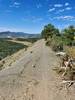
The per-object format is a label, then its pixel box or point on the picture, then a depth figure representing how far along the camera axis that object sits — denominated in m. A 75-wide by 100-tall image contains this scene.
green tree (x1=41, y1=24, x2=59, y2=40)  29.89
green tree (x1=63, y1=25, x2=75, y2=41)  19.58
